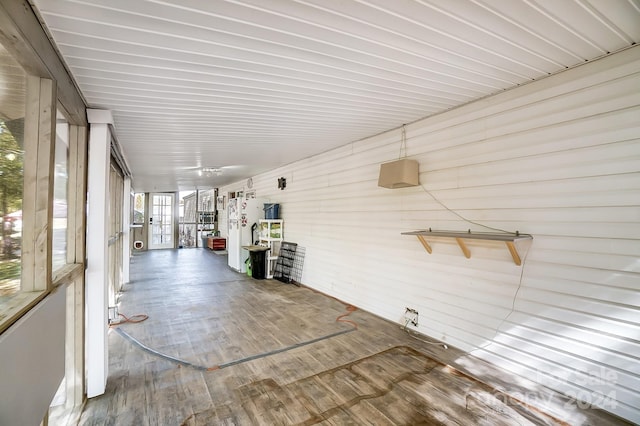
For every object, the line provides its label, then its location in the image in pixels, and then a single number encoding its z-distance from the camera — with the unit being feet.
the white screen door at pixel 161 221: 40.42
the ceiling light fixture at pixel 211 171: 22.71
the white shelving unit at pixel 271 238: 21.94
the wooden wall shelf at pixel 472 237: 8.03
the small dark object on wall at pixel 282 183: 22.17
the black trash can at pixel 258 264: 21.52
